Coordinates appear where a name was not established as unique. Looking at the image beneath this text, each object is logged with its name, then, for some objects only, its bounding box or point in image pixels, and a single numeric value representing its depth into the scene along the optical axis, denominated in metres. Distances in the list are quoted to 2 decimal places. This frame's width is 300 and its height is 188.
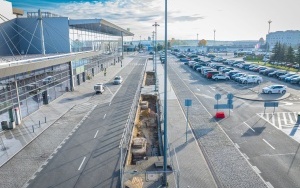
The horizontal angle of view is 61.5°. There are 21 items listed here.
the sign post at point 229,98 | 22.19
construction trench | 12.99
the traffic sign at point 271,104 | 23.22
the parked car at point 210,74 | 48.26
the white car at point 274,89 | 34.38
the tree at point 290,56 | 63.94
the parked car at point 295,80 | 41.97
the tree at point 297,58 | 60.93
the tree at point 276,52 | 70.26
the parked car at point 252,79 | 42.34
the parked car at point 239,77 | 44.09
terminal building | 22.62
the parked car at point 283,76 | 45.78
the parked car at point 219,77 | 46.54
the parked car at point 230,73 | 48.98
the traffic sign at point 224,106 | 22.39
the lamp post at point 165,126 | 12.71
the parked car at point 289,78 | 43.44
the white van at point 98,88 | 35.84
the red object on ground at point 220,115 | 23.62
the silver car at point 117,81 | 43.28
